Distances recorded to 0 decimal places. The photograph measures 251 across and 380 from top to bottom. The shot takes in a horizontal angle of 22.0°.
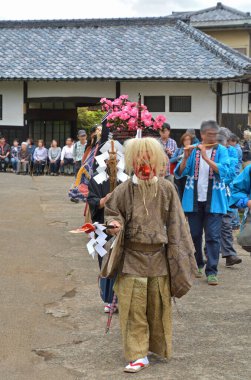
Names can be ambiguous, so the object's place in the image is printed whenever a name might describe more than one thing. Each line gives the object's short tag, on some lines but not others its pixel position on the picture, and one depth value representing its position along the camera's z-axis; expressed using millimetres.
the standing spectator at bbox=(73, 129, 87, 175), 13810
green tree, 29828
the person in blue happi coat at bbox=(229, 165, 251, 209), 5605
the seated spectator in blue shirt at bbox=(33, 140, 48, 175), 22953
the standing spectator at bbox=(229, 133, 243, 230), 9695
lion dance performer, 4730
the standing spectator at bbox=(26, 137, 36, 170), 22859
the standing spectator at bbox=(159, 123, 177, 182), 9888
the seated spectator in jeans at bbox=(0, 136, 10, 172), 23203
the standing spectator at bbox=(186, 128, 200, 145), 8095
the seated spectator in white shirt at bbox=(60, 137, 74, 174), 22625
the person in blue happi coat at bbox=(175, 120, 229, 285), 7242
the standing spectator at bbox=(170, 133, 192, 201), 7754
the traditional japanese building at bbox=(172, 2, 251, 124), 34406
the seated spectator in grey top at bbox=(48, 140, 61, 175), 22891
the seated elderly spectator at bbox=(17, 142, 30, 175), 22659
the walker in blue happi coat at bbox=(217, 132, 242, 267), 8186
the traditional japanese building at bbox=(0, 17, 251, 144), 22422
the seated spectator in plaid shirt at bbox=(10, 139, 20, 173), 23109
